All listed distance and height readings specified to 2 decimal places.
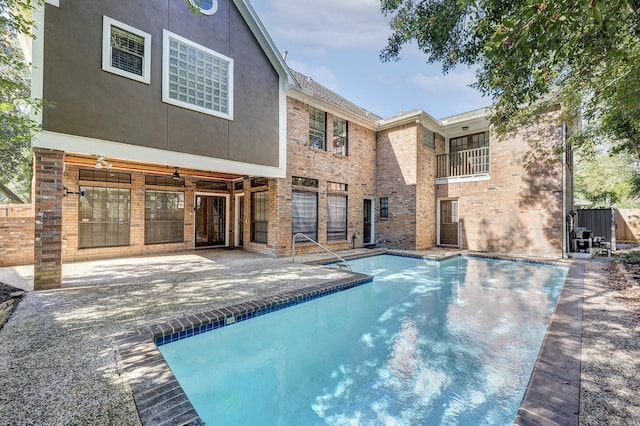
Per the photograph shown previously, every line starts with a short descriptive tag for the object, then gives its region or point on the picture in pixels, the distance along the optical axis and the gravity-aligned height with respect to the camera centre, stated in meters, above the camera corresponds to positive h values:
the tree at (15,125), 3.83 +2.27
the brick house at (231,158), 4.93 +1.67
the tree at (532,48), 2.51 +2.63
